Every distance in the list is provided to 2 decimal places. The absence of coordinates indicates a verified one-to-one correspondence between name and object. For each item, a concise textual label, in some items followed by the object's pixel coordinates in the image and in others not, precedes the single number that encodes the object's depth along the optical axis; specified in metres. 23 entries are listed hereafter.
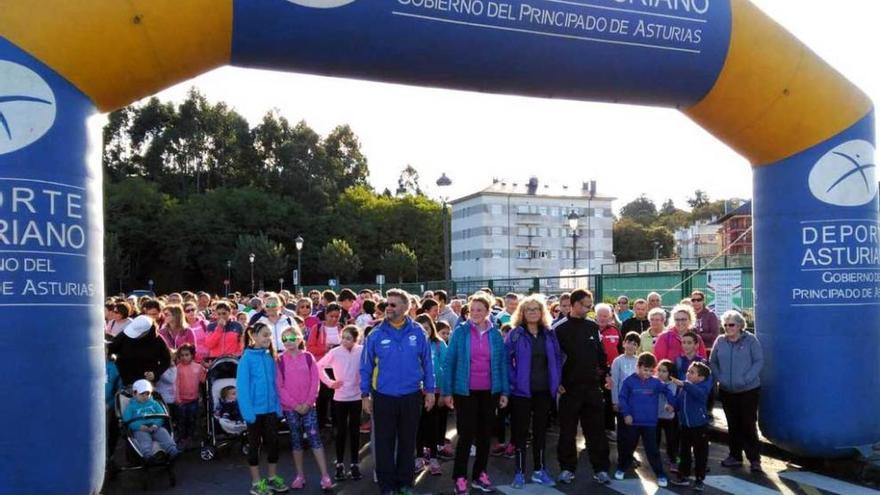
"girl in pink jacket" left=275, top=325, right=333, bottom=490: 7.37
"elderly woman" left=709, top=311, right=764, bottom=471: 8.05
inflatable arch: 5.24
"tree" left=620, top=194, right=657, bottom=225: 147.38
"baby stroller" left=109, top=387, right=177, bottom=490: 7.67
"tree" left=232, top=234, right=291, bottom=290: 66.94
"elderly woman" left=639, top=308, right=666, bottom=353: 9.53
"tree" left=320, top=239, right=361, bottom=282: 67.94
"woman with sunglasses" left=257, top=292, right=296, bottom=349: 9.45
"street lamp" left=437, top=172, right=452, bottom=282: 19.53
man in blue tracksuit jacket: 6.90
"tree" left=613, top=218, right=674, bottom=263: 108.38
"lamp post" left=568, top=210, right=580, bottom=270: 25.85
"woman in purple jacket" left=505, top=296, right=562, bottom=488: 7.40
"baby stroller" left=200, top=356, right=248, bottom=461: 8.84
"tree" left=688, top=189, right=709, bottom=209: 148.00
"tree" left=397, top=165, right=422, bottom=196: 115.31
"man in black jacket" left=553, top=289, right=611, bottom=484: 7.63
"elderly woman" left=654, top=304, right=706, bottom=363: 8.91
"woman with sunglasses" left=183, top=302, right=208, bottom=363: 10.35
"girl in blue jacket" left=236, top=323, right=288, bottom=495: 7.09
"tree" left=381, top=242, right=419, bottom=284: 73.81
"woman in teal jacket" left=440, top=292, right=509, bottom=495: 7.29
